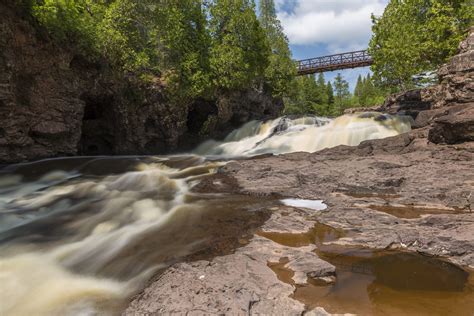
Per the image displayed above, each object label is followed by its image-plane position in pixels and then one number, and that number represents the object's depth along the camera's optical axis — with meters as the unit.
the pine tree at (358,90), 68.22
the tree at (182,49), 15.63
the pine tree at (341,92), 59.09
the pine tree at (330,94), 61.30
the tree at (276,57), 30.42
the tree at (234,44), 17.23
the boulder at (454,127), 8.29
